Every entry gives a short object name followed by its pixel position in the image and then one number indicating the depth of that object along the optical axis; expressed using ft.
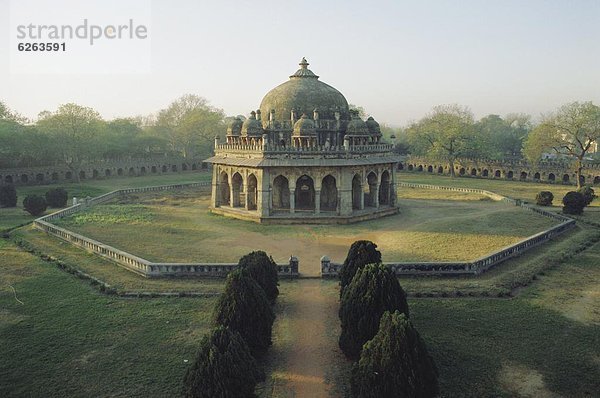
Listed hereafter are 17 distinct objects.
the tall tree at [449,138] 231.30
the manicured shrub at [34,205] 127.95
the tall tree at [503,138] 247.50
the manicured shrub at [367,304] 48.47
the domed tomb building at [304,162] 119.75
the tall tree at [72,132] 203.92
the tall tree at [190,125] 261.65
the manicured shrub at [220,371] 36.81
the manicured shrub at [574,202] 127.13
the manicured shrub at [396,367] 37.93
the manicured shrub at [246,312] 48.55
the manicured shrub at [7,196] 139.85
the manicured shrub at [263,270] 61.98
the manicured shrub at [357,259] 64.69
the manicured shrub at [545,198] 145.69
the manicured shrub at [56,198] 141.90
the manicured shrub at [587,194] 131.32
